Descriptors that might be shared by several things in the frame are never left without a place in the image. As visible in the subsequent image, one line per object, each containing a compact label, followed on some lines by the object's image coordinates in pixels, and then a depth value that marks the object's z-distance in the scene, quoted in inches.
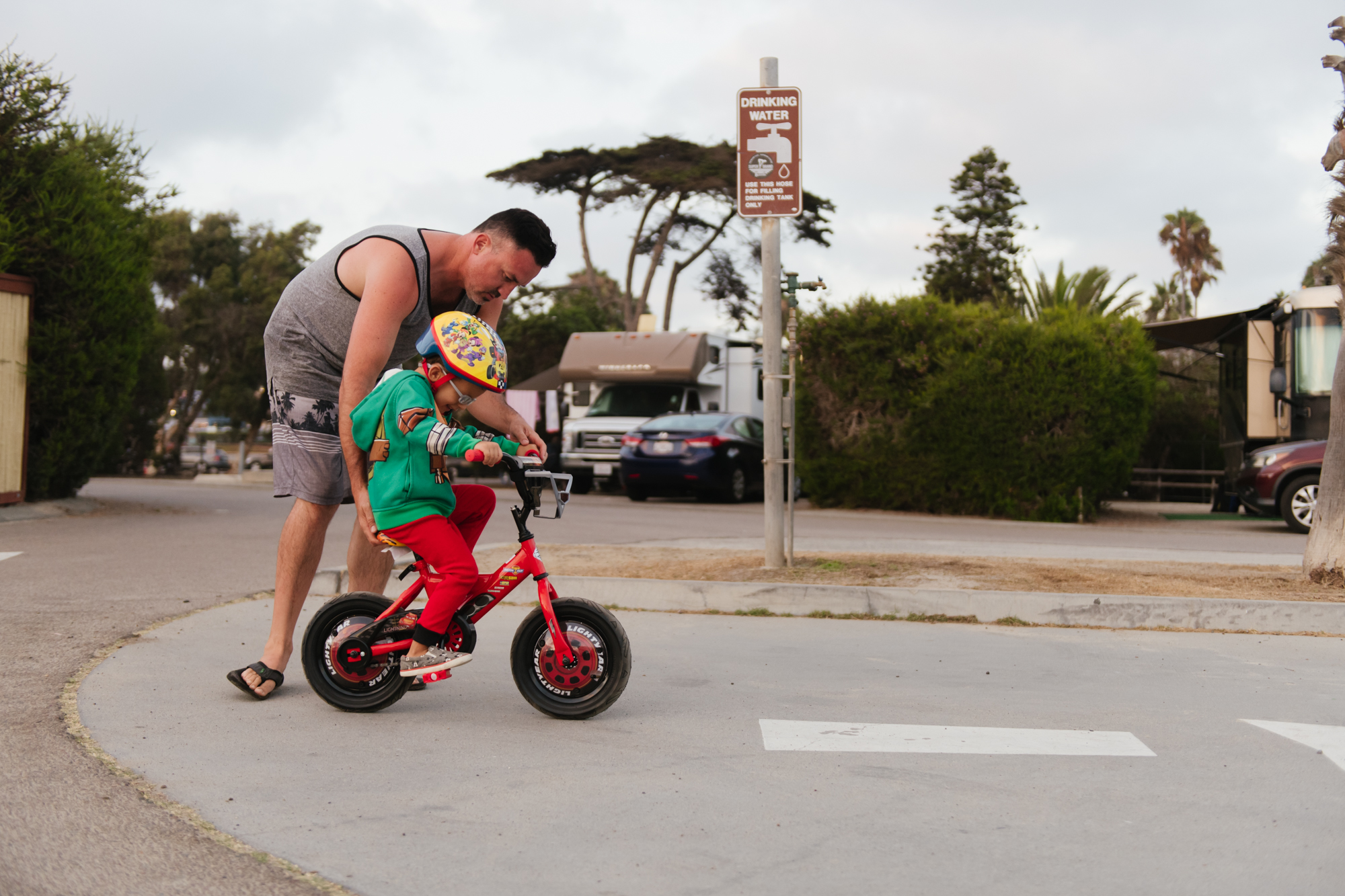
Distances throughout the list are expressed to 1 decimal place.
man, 156.7
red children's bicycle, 156.5
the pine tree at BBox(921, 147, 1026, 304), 1585.9
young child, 148.1
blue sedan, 696.4
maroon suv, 546.3
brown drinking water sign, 310.0
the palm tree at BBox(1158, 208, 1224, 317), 1951.3
